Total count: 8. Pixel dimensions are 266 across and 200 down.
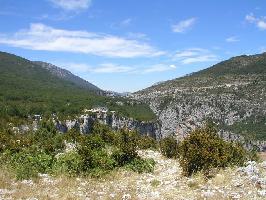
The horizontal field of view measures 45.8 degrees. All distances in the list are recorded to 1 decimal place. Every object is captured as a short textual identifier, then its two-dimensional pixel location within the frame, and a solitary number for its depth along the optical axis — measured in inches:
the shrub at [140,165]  570.5
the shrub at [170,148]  726.9
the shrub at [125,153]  591.7
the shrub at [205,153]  514.9
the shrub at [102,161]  552.0
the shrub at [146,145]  874.4
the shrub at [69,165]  546.1
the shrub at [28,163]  534.6
